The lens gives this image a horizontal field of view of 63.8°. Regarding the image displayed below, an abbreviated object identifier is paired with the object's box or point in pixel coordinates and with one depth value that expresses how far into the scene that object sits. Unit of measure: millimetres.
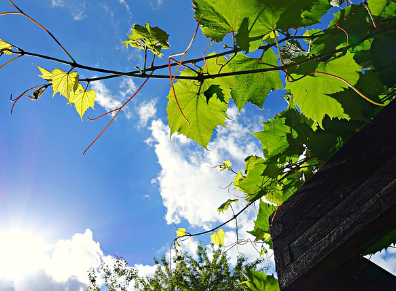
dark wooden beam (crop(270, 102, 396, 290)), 548
